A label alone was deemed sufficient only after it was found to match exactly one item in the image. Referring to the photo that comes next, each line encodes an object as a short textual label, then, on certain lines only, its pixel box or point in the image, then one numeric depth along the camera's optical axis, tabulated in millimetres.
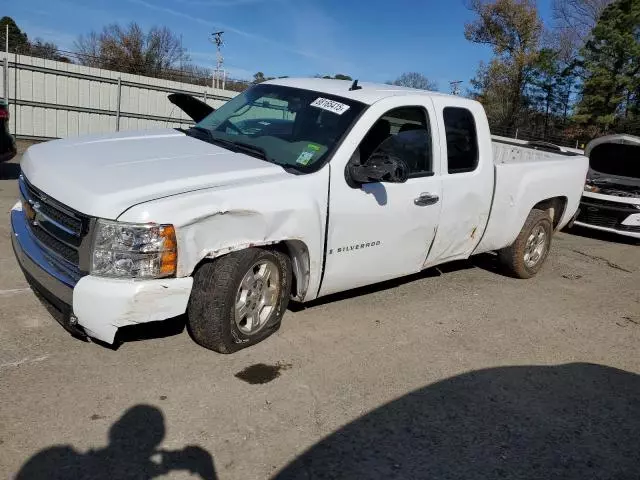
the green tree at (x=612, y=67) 29172
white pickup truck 3221
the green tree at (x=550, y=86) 33219
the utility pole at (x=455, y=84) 40766
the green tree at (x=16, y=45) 21844
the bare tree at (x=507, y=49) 34281
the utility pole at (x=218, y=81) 30066
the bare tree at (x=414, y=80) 41441
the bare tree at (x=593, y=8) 33188
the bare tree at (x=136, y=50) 39000
